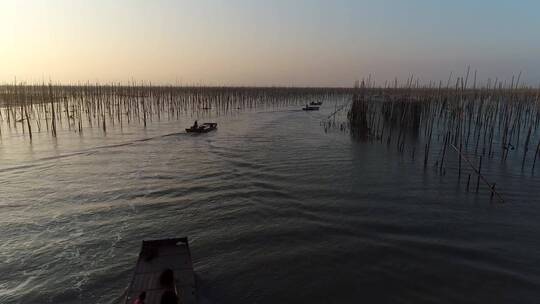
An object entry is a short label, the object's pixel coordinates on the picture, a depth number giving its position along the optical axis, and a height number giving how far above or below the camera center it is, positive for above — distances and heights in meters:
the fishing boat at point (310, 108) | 44.19 -2.12
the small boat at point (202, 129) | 24.80 -2.86
